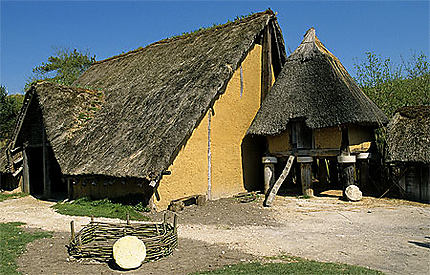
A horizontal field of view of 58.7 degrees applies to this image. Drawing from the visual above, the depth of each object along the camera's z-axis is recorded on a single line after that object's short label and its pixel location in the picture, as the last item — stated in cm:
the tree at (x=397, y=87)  1973
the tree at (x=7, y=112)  2794
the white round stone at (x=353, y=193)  1268
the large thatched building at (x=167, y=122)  1171
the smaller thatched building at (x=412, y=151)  1221
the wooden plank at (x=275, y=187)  1252
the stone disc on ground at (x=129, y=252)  612
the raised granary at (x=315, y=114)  1278
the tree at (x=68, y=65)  3088
